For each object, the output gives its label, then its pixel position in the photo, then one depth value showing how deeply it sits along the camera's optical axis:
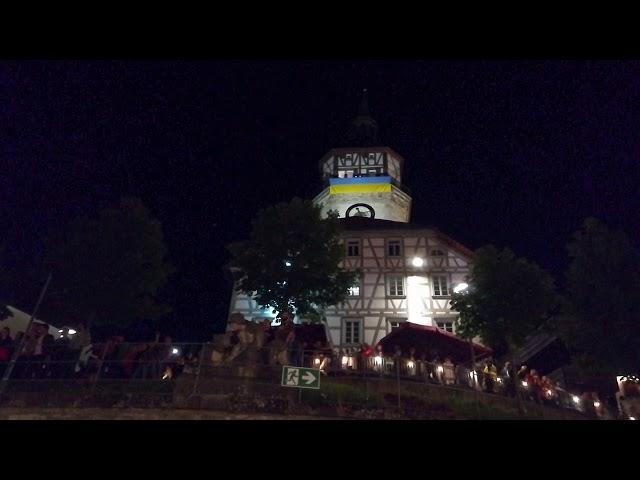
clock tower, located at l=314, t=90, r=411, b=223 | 39.03
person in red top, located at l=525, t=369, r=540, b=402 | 17.42
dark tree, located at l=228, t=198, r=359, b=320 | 23.42
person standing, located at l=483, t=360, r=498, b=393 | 16.67
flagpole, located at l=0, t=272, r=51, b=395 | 12.41
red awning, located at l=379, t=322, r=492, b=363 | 18.58
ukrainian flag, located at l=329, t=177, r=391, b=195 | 39.38
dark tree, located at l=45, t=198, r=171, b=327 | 20.73
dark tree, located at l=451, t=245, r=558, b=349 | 20.34
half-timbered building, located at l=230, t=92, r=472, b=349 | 27.17
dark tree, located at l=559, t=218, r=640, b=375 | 17.08
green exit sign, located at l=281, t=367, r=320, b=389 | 12.24
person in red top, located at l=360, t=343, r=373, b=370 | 15.02
